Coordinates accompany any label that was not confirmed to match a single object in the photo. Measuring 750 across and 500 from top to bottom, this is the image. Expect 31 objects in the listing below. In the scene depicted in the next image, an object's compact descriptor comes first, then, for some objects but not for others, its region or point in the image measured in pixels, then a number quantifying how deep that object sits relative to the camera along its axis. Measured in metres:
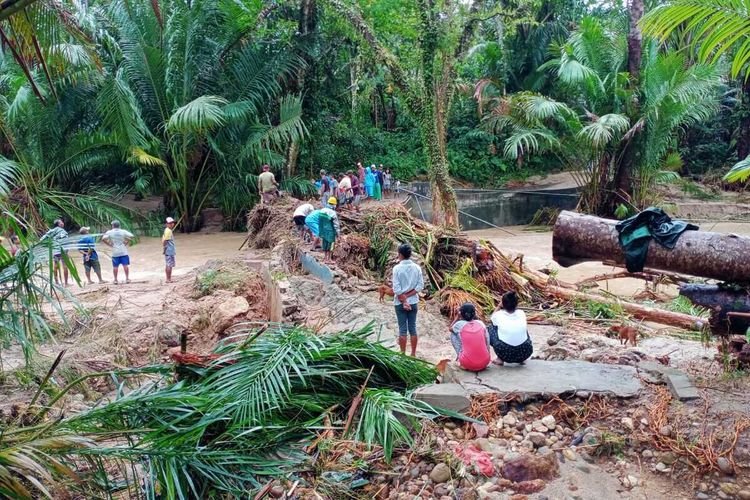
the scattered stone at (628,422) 4.25
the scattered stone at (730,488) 3.71
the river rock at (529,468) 3.87
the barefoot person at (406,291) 6.12
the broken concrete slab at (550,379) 4.61
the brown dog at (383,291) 7.33
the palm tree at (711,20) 4.83
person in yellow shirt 11.06
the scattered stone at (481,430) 4.21
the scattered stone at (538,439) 4.16
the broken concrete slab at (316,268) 8.91
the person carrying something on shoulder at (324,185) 14.78
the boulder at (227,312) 8.15
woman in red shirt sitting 4.91
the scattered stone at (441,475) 3.81
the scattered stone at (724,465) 3.84
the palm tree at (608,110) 17.08
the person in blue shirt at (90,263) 10.39
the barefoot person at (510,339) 5.05
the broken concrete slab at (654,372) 4.80
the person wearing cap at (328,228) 9.80
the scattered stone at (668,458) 4.00
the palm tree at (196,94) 18.17
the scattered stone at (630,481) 3.85
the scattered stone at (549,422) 4.32
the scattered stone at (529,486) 3.77
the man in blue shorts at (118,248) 10.84
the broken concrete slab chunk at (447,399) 4.38
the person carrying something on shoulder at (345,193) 14.49
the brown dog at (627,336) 6.61
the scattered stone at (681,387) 4.47
